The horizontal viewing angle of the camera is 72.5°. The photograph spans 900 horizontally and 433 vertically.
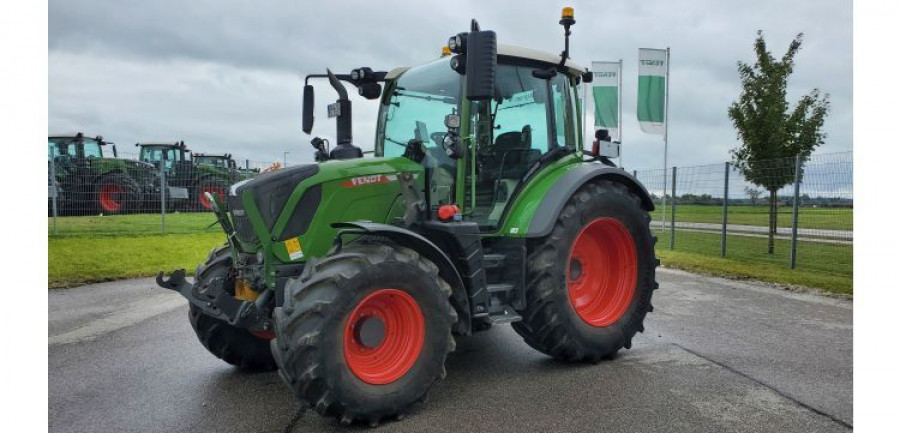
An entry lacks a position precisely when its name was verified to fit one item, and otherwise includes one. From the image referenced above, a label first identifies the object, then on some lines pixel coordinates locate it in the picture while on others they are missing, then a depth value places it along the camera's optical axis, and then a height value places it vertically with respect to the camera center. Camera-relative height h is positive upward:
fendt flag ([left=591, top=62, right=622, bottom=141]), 15.05 +3.01
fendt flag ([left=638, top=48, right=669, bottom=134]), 14.78 +2.90
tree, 11.54 +1.73
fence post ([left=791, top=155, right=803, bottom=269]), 10.05 -0.13
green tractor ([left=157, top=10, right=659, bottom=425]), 3.44 -0.24
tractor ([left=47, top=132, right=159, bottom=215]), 14.20 +0.50
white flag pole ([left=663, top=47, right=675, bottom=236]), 14.74 +1.86
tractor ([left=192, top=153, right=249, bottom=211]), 16.45 +0.73
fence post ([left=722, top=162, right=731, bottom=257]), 11.88 -0.02
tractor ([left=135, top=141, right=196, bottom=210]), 15.71 +0.54
